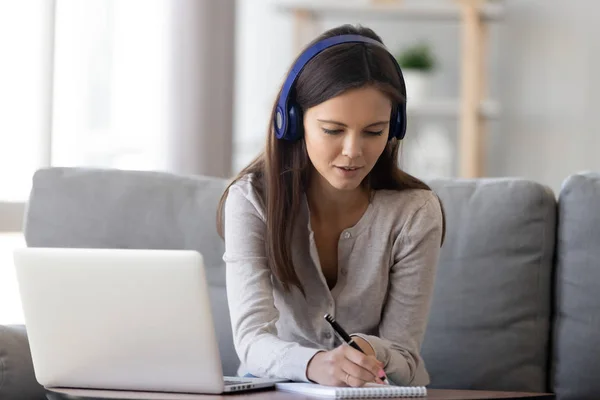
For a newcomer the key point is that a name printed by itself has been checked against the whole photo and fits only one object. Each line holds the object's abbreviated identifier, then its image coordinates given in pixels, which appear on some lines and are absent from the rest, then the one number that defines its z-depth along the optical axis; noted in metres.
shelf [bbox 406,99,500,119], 6.22
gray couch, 3.45
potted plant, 6.31
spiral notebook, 2.66
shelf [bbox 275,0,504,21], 6.19
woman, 3.07
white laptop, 2.70
